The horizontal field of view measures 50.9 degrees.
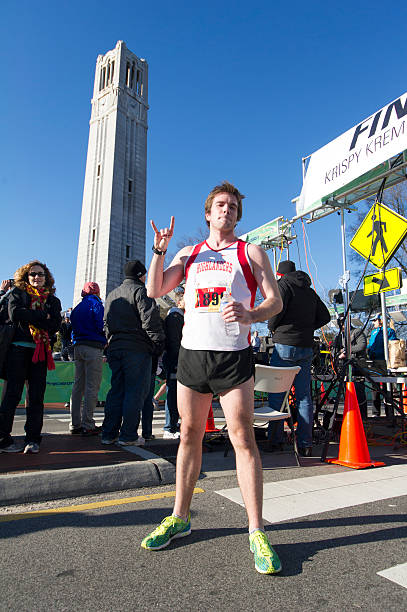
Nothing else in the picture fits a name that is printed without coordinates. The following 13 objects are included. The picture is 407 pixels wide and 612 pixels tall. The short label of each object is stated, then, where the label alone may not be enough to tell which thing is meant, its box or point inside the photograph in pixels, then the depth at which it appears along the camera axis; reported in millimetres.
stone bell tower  49156
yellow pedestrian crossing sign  6094
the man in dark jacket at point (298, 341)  4922
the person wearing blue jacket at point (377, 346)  8938
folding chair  4344
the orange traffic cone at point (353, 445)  4422
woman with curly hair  4359
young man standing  2318
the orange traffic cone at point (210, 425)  6267
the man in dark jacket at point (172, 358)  5855
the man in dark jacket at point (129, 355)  4922
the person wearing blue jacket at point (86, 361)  5746
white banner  6344
